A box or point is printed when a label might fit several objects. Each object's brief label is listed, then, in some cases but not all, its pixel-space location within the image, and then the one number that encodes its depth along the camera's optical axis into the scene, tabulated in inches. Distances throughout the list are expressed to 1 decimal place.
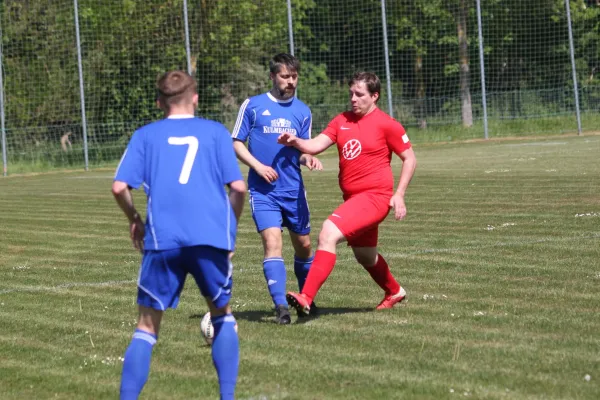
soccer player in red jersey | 665.0
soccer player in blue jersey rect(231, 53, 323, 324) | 696.4
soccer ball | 586.9
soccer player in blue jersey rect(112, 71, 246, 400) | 426.6
